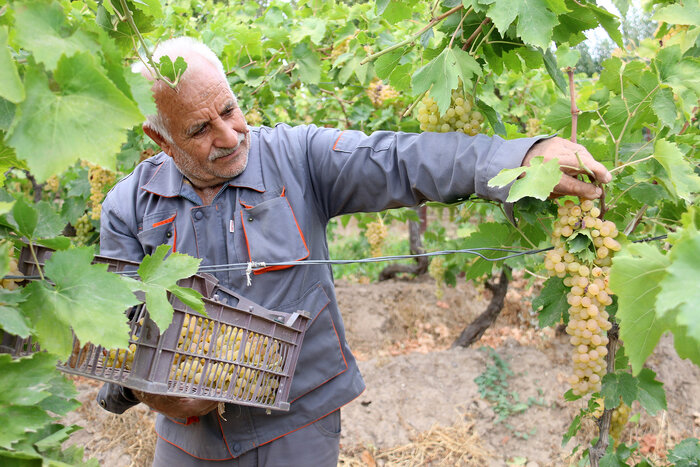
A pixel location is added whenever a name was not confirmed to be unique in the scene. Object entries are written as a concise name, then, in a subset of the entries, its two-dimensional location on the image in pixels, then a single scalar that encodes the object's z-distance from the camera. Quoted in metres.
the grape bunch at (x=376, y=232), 5.14
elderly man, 2.01
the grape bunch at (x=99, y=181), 3.62
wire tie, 1.91
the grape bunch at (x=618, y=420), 2.72
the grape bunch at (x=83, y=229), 4.52
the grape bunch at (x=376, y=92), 4.58
